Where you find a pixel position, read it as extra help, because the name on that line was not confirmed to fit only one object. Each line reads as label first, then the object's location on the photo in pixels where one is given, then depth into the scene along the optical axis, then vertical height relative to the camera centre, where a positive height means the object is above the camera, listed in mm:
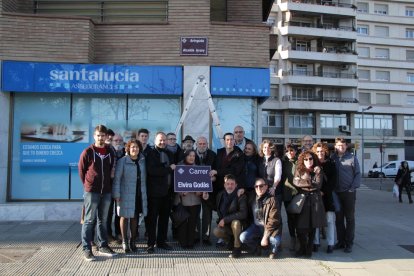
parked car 43656 -2029
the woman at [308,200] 7004 -825
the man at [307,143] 8273 +130
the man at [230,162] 7500 -229
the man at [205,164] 7828 -270
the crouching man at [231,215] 7004 -1088
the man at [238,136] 8008 +247
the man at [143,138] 7514 +188
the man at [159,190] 7199 -689
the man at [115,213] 7781 -1166
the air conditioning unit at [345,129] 52594 +2566
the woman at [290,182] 7309 -550
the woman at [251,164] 7555 -258
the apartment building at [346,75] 50969 +9249
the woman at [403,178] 17791 -1157
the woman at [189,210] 7484 -1066
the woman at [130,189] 6969 -655
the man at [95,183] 6715 -539
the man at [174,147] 7867 +34
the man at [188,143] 8031 +112
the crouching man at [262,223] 6859 -1191
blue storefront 10812 +1090
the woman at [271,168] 7324 -315
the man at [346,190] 7523 -698
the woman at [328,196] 7359 -795
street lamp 53069 +1240
